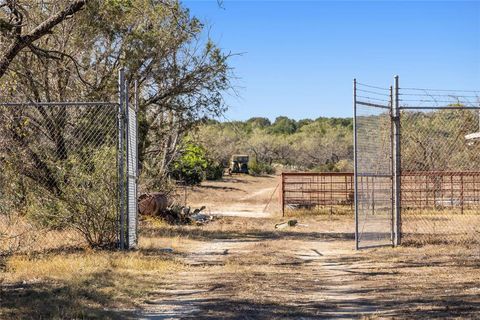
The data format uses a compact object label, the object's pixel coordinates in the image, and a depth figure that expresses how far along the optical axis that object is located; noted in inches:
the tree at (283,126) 4436.5
